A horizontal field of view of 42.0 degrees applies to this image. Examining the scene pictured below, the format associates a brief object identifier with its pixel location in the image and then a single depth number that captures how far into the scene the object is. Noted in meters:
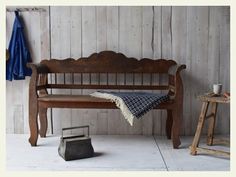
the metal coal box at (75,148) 2.42
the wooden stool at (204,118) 2.46
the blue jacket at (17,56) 3.20
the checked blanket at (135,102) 2.60
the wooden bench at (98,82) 2.77
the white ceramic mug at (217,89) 2.66
